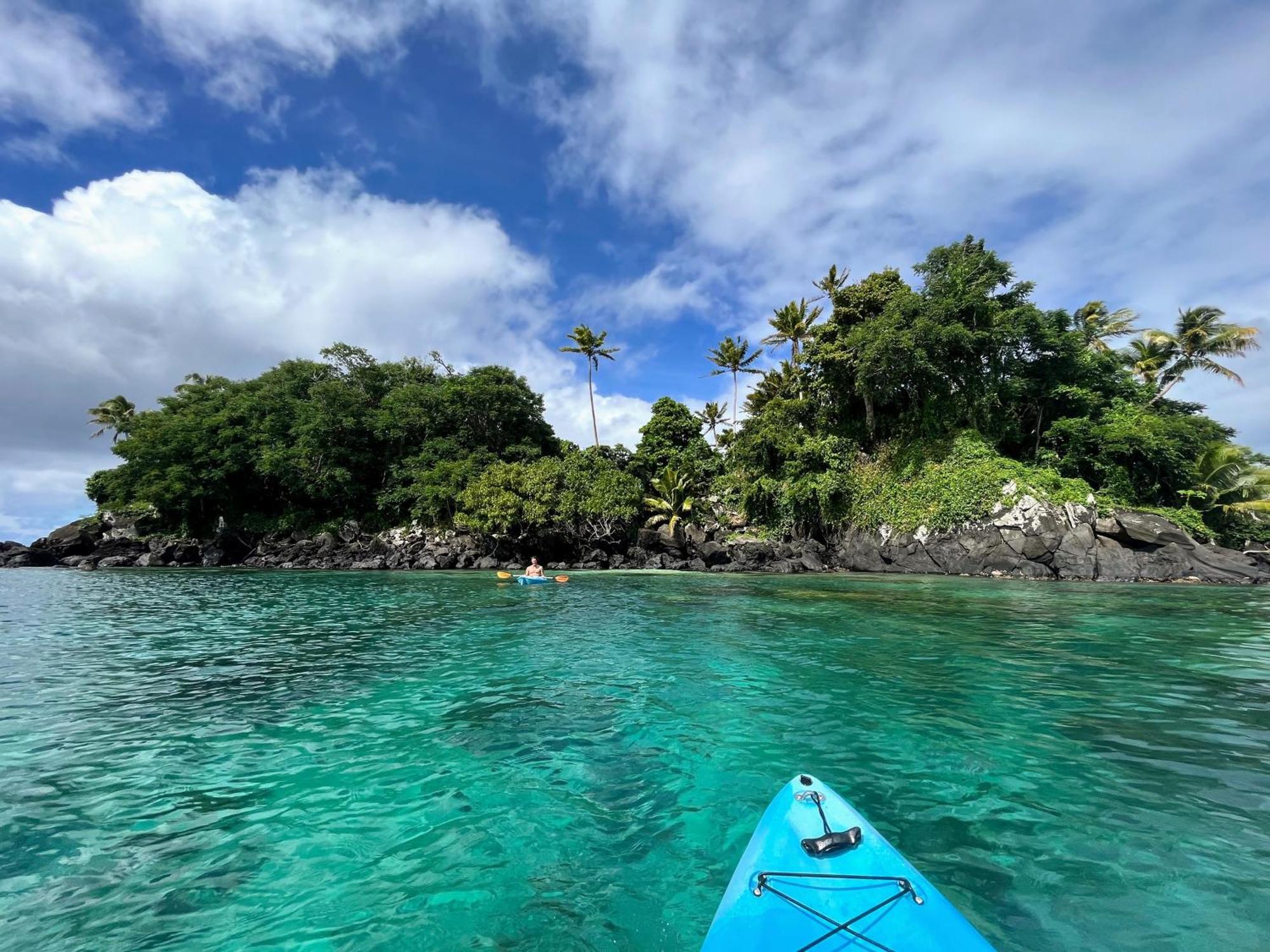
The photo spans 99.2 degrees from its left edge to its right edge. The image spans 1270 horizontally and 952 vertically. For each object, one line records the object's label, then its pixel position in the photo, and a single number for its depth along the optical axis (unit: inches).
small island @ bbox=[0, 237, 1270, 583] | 1108.5
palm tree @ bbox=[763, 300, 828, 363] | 1590.8
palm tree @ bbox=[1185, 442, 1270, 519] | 1098.7
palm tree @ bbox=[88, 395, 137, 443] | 2089.1
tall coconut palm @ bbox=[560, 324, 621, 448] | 1892.2
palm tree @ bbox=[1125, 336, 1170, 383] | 1417.3
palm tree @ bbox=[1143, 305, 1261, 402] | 1314.0
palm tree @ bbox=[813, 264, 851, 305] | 1534.8
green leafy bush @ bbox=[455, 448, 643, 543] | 1432.1
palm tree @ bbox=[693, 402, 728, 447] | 1867.6
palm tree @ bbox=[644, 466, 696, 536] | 1565.0
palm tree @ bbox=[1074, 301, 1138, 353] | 1524.4
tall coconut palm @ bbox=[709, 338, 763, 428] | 1791.3
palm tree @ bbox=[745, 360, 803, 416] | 1553.9
